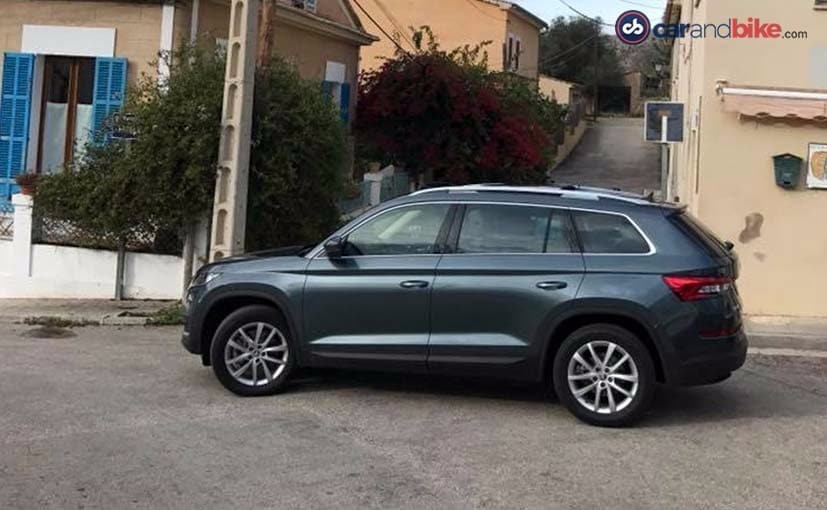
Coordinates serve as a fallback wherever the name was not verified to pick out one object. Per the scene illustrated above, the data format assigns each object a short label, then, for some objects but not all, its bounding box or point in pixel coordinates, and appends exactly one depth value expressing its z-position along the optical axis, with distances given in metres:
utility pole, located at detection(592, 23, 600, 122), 56.81
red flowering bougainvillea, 19.80
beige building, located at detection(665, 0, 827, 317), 11.55
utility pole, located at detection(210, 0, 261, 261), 10.76
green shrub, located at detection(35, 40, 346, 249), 11.71
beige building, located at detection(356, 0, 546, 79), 36.97
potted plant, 12.96
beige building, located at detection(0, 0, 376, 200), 14.88
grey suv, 6.55
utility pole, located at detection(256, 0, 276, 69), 12.88
